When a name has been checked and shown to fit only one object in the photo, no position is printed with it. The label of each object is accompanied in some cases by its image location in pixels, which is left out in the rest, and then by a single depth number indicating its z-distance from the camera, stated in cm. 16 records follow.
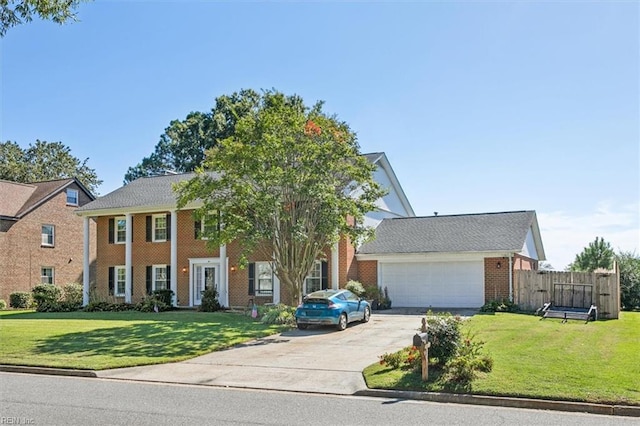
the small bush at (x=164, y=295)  3036
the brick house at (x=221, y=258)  2820
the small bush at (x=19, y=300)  3647
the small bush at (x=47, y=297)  3155
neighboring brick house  3775
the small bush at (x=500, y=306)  2519
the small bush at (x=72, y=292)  3512
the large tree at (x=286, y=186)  2309
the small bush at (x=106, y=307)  3072
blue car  2092
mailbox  1198
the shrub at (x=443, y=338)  1235
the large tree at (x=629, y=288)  3038
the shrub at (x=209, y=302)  2916
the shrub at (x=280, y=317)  2241
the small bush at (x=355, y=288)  2732
